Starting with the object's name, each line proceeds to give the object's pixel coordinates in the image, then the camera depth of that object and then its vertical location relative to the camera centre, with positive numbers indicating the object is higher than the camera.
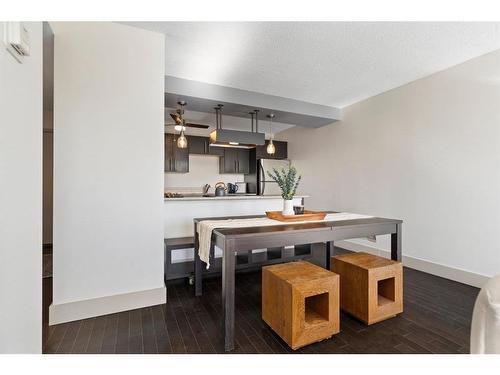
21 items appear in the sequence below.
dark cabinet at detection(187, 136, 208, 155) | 5.45 +0.98
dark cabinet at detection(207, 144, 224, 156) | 5.66 +0.88
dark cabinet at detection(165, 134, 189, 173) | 5.20 +0.67
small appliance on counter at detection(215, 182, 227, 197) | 4.02 -0.11
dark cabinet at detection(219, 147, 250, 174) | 5.96 +0.66
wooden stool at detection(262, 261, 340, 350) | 1.58 -0.87
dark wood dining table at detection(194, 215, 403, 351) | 1.61 -0.40
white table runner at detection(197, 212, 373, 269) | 1.95 -0.34
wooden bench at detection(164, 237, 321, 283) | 2.64 -0.95
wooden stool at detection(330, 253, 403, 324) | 1.89 -0.87
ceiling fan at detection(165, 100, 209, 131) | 3.33 +0.98
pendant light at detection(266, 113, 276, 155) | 4.08 +0.70
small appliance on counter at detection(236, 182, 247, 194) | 5.84 -0.03
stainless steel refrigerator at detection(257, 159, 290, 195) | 6.01 +0.26
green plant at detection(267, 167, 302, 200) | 2.22 +0.03
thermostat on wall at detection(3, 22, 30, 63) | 0.84 +0.55
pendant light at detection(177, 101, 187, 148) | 3.50 +0.70
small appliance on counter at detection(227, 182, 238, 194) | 5.18 -0.05
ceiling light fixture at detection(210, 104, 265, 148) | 3.38 +0.73
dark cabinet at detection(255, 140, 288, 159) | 5.85 +0.90
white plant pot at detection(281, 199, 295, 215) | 2.30 -0.21
